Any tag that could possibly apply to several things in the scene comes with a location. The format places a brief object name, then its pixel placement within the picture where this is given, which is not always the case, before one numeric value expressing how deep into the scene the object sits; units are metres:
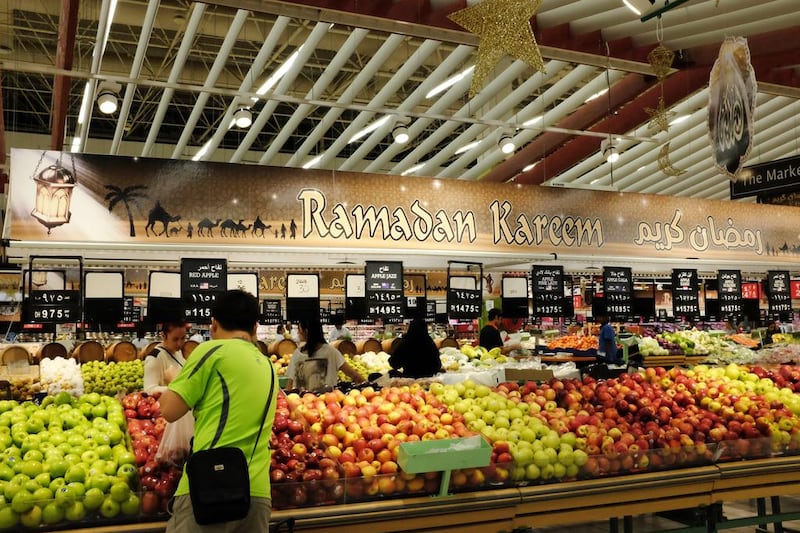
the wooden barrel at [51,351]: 9.81
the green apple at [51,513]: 3.05
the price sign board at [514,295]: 8.32
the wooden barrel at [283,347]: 10.10
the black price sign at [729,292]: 9.44
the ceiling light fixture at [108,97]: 8.05
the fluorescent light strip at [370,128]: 11.84
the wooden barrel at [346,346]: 10.27
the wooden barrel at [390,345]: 11.09
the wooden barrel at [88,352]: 9.71
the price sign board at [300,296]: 7.49
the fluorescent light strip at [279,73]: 9.14
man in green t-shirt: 2.79
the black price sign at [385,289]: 7.32
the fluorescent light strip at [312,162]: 13.91
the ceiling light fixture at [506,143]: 10.95
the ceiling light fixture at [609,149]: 10.61
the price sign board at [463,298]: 7.63
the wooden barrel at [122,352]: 9.82
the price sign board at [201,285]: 6.41
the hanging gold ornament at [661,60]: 5.95
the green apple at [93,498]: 3.11
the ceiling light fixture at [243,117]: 9.31
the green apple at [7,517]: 2.96
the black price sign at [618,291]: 8.56
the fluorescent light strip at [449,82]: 9.67
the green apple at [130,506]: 3.17
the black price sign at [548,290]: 8.07
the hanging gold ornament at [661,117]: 7.13
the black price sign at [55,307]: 6.28
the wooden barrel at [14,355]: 9.20
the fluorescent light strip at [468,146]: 13.12
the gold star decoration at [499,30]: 4.21
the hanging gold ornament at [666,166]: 7.70
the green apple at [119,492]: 3.15
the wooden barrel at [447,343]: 11.45
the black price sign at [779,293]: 9.87
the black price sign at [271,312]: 9.84
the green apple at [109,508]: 3.13
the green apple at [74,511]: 3.08
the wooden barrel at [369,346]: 11.05
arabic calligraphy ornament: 4.77
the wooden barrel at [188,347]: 9.33
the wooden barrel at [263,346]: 9.70
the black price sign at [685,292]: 9.04
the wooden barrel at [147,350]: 9.64
